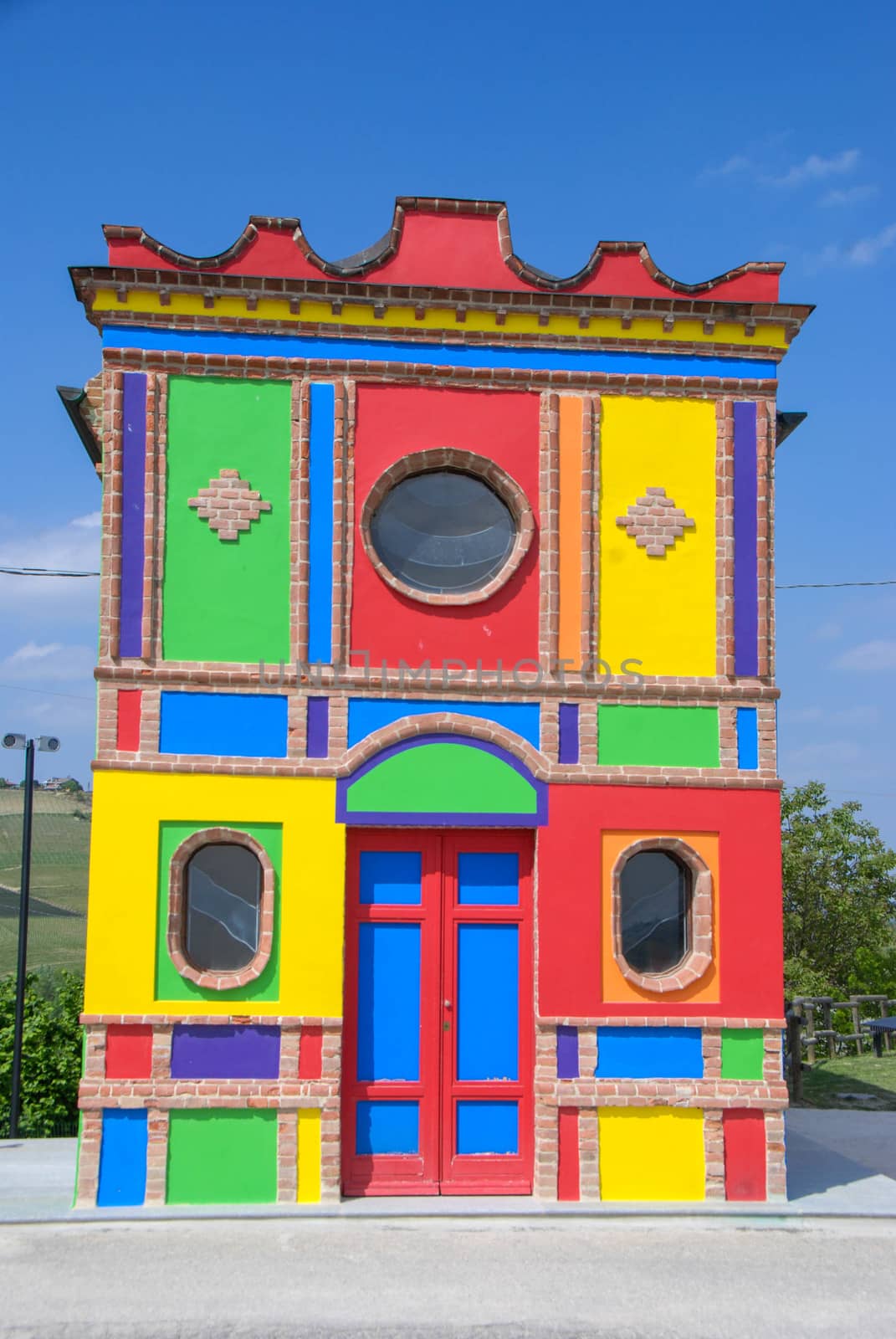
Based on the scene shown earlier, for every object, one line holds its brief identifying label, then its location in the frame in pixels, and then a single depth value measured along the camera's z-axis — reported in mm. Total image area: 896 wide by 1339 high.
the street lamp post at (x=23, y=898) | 11703
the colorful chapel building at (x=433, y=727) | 9289
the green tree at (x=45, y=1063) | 12266
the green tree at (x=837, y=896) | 25031
